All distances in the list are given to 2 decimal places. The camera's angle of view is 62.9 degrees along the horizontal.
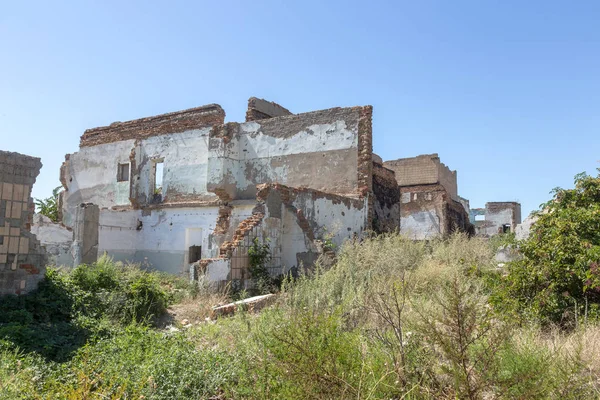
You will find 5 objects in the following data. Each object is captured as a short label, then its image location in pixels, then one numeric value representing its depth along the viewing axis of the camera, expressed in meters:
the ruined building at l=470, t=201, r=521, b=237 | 34.12
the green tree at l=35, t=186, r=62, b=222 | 24.52
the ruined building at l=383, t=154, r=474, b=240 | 24.88
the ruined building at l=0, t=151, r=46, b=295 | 7.61
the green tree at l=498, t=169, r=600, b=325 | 6.14
